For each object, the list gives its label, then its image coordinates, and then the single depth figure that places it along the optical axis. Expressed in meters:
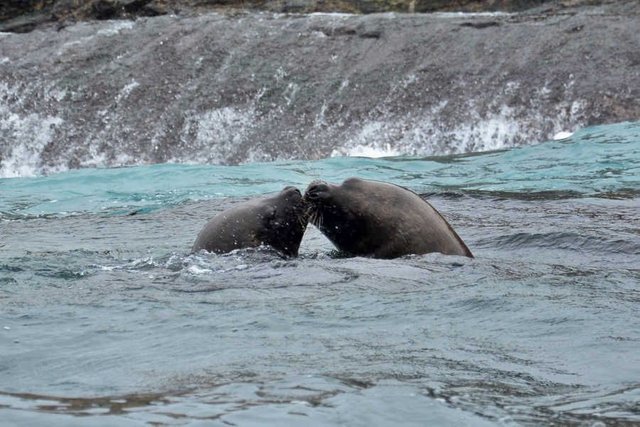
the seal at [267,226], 13.10
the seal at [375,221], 13.02
